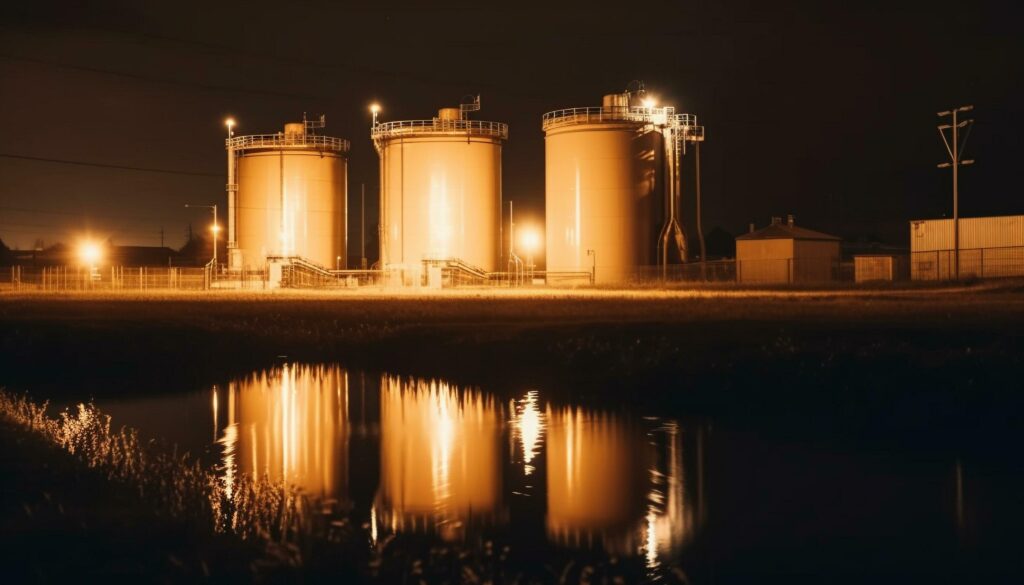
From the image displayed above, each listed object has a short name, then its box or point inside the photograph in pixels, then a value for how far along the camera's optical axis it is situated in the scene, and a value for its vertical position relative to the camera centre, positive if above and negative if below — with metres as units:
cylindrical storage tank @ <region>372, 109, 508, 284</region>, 69.25 +5.73
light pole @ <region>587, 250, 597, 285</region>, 66.69 +0.93
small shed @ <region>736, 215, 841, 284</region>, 77.25 +1.90
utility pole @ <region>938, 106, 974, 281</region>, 56.28 +7.08
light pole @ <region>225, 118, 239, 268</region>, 76.31 +5.86
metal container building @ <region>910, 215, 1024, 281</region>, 62.78 +1.71
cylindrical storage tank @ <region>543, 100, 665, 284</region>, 66.50 +5.57
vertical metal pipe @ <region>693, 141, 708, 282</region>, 66.94 +6.95
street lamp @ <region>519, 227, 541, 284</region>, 79.88 +3.21
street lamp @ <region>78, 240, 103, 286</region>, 107.94 +3.57
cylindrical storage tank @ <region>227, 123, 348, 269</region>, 75.81 +6.23
